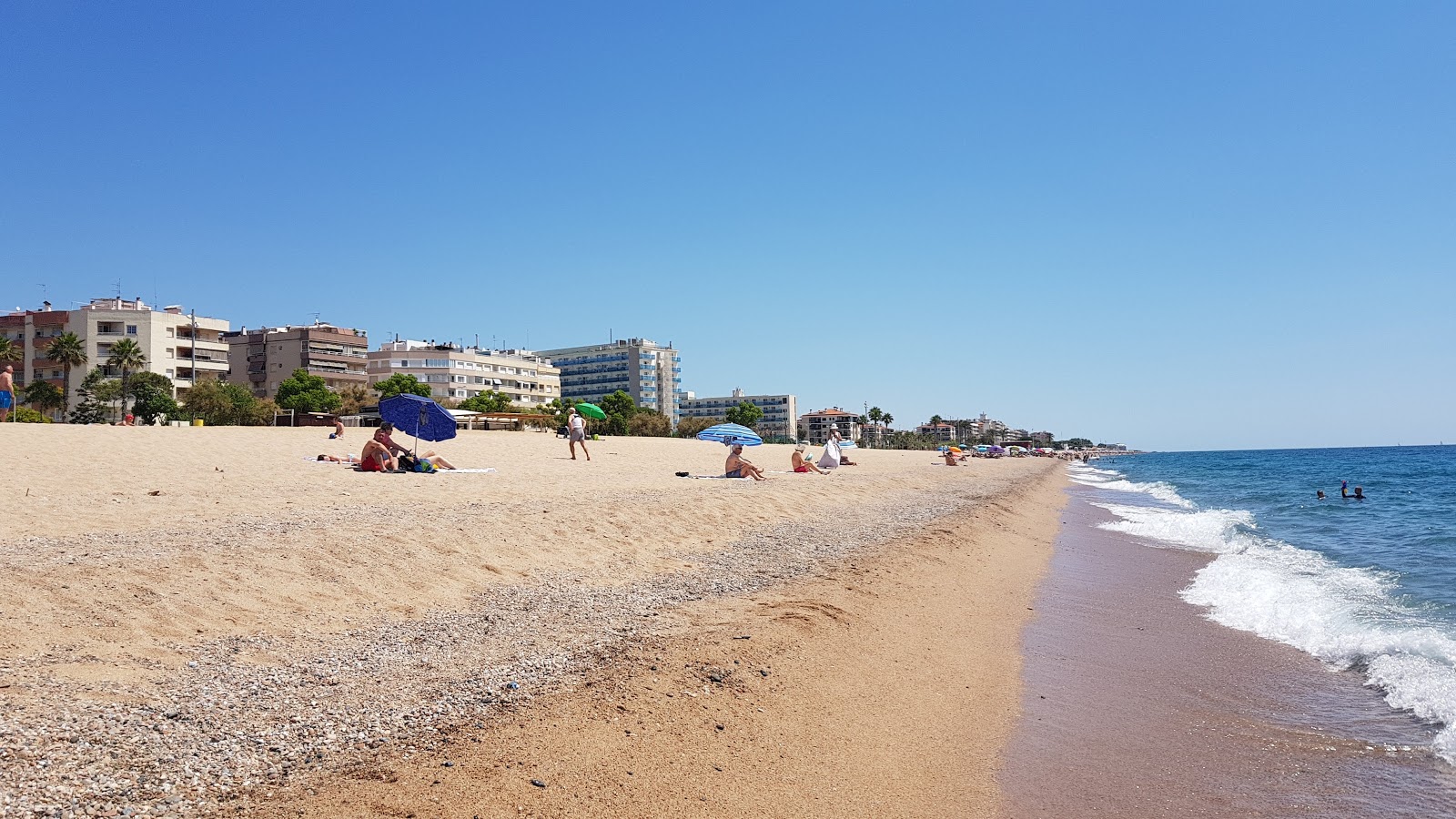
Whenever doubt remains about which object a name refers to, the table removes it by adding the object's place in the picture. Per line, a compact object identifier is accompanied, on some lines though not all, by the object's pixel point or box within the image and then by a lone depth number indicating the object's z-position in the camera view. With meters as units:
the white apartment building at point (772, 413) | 197.25
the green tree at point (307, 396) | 76.12
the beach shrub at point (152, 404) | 58.34
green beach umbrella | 35.31
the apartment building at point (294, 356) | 97.62
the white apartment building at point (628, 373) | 152.50
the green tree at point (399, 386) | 80.06
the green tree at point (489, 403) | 84.32
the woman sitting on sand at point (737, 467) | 21.91
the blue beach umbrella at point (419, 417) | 20.25
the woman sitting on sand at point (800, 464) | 26.00
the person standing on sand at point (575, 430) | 25.12
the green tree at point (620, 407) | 93.66
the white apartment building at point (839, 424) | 193.38
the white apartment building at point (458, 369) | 109.38
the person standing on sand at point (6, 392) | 21.75
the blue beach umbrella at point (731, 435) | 32.81
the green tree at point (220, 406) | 61.16
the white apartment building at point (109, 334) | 78.62
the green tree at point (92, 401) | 59.44
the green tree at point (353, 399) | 77.81
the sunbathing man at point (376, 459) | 16.73
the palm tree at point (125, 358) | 70.94
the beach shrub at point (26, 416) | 42.34
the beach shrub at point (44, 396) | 66.00
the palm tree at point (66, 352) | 68.69
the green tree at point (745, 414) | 136.62
